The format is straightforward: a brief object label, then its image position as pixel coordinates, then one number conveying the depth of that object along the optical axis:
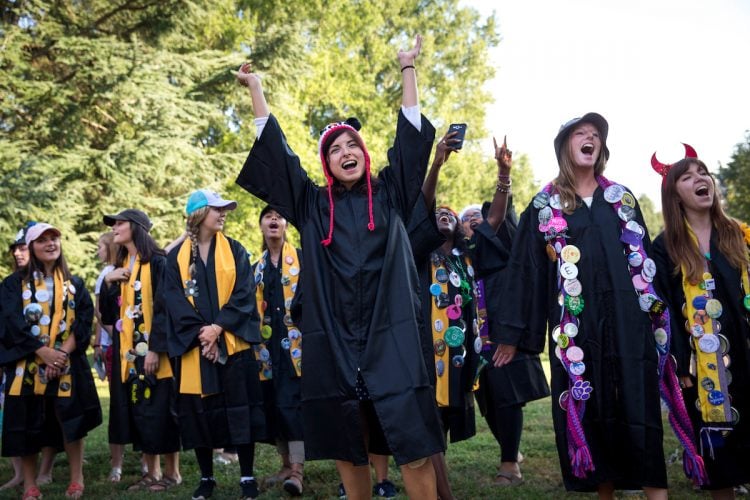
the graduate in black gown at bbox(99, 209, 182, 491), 6.30
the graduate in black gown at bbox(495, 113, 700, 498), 3.91
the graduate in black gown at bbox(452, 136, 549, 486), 6.08
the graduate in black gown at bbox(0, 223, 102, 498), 6.29
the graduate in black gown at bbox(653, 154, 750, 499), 4.42
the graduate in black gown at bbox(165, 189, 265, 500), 5.89
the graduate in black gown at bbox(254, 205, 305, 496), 6.30
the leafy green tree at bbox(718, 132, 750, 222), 20.67
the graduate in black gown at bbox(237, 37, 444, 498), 3.55
